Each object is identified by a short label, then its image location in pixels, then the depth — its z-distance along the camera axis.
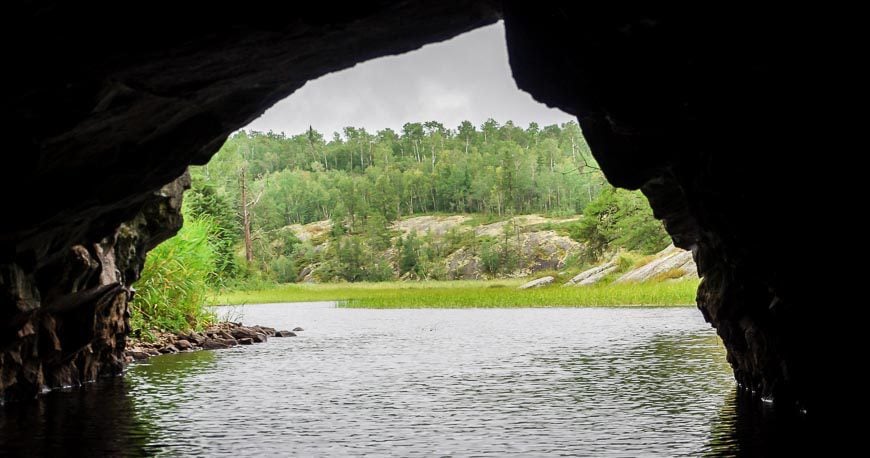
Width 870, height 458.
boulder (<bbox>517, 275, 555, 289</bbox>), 87.12
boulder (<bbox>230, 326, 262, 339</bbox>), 39.16
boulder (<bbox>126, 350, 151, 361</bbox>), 31.75
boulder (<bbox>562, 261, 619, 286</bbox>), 81.31
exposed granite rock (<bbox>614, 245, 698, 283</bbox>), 68.31
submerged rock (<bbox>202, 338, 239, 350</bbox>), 35.72
